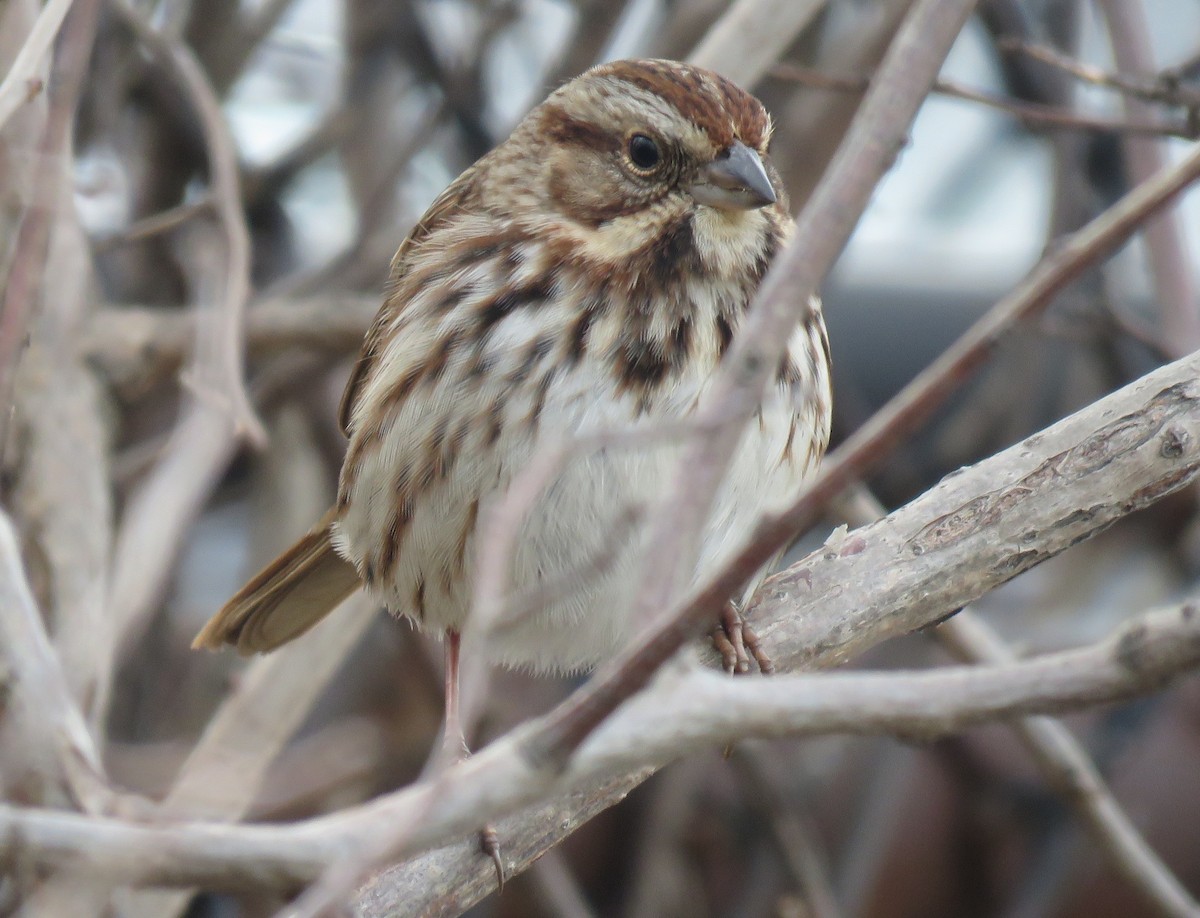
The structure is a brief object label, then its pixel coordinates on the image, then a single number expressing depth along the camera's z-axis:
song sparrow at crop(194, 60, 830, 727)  4.57
